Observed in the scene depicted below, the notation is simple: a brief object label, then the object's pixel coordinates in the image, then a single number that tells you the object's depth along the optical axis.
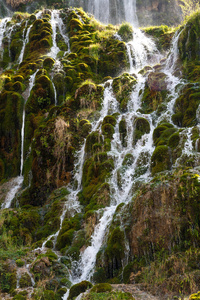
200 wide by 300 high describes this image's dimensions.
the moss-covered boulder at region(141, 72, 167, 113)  15.85
